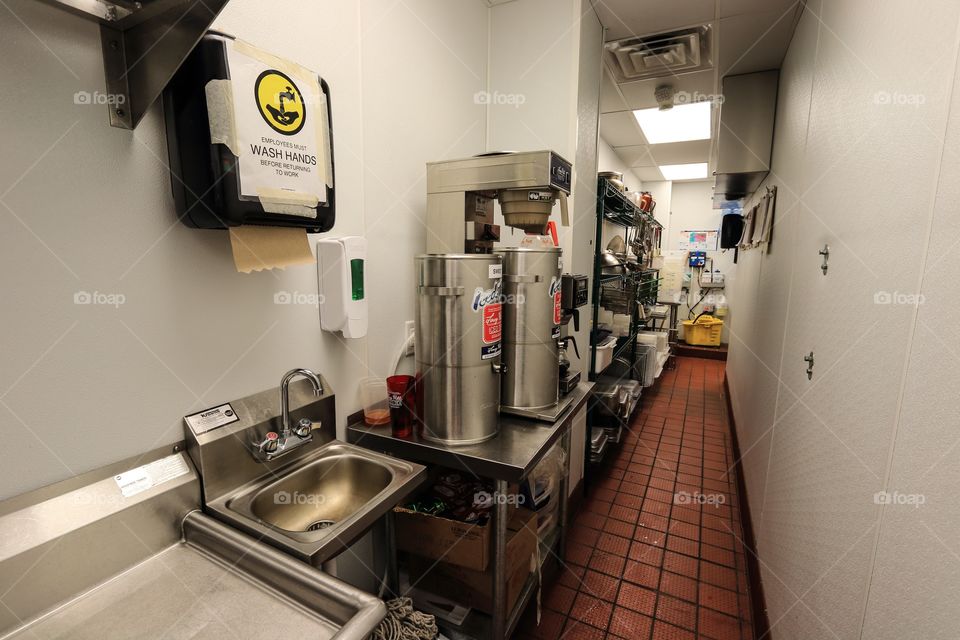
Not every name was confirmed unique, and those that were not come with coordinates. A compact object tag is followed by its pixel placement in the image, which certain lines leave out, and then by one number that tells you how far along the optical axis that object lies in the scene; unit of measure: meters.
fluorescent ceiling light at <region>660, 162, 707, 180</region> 6.04
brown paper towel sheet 1.05
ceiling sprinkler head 3.25
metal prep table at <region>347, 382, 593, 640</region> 1.34
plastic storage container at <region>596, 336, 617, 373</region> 2.79
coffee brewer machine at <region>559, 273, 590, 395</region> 1.78
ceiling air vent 2.52
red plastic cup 1.47
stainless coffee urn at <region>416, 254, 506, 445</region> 1.38
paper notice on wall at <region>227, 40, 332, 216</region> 0.95
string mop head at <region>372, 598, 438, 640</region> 1.25
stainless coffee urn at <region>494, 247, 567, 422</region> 1.61
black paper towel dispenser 0.91
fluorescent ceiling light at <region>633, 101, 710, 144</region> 3.80
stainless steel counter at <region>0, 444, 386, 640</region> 0.76
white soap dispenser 1.35
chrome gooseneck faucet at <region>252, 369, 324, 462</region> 1.15
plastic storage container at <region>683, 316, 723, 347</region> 6.77
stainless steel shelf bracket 0.79
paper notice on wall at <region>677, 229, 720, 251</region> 7.30
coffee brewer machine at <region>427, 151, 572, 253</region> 1.49
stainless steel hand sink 0.98
